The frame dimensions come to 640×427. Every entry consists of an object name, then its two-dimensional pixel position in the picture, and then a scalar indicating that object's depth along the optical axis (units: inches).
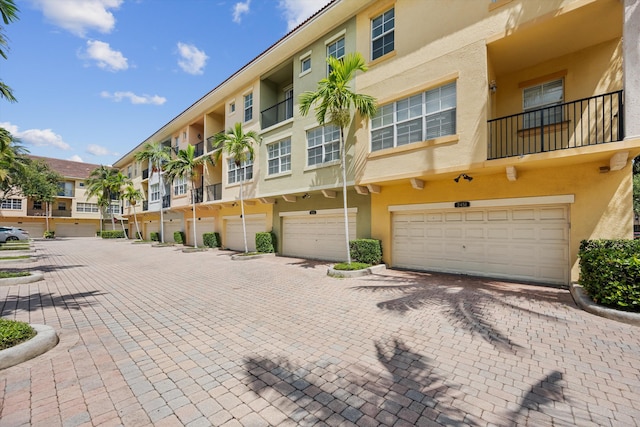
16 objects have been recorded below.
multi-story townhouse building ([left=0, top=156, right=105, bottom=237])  1620.3
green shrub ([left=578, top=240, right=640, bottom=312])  221.3
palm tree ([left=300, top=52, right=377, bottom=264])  415.8
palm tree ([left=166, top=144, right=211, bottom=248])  845.2
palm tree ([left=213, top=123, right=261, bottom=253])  640.4
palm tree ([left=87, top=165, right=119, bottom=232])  1454.2
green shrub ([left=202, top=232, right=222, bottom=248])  863.7
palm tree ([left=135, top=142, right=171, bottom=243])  991.8
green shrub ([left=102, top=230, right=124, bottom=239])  1581.0
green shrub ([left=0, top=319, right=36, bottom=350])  160.4
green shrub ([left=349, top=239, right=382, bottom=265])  460.1
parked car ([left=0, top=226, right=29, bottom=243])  1079.6
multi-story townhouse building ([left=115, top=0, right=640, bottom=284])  312.0
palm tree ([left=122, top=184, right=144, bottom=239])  1314.0
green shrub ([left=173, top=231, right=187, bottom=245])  1045.2
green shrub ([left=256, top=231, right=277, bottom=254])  660.1
